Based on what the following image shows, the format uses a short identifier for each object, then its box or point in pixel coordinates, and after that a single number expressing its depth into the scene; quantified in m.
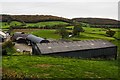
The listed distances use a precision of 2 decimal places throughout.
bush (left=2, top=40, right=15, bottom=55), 29.00
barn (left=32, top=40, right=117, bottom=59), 25.43
